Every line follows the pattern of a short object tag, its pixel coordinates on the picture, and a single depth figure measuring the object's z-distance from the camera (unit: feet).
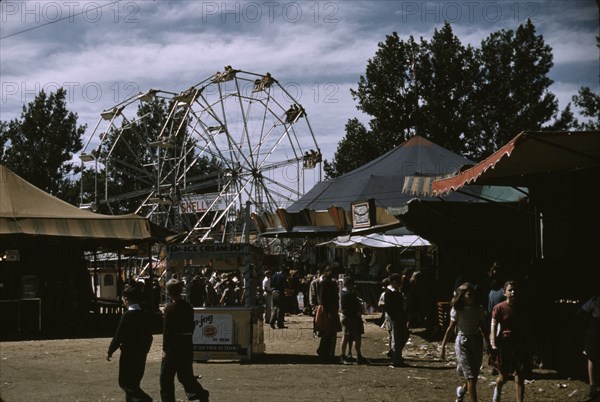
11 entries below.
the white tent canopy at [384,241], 77.47
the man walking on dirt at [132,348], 28.12
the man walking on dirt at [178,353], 29.60
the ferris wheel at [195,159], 135.03
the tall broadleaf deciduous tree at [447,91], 159.43
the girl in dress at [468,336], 30.49
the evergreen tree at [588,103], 86.69
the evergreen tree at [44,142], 180.86
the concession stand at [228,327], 46.85
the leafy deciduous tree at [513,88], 152.56
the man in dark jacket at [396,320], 45.34
